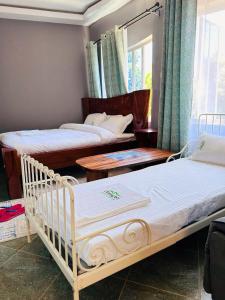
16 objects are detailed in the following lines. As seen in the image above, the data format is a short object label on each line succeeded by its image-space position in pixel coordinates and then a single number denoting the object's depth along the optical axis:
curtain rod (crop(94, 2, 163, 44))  3.00
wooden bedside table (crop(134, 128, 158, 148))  3.12
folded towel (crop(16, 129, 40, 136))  3.52
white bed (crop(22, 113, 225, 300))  1.10
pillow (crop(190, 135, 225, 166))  2.15
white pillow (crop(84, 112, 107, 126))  3.96
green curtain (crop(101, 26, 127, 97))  3.64
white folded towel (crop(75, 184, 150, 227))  1.29
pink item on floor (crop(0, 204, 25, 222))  2.26
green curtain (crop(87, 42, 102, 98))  4.35
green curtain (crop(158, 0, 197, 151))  2.51
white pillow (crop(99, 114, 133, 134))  3.52
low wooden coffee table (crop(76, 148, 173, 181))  2.37
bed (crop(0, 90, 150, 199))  2.66
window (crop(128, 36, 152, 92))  3.50
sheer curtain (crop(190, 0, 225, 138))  2.31
